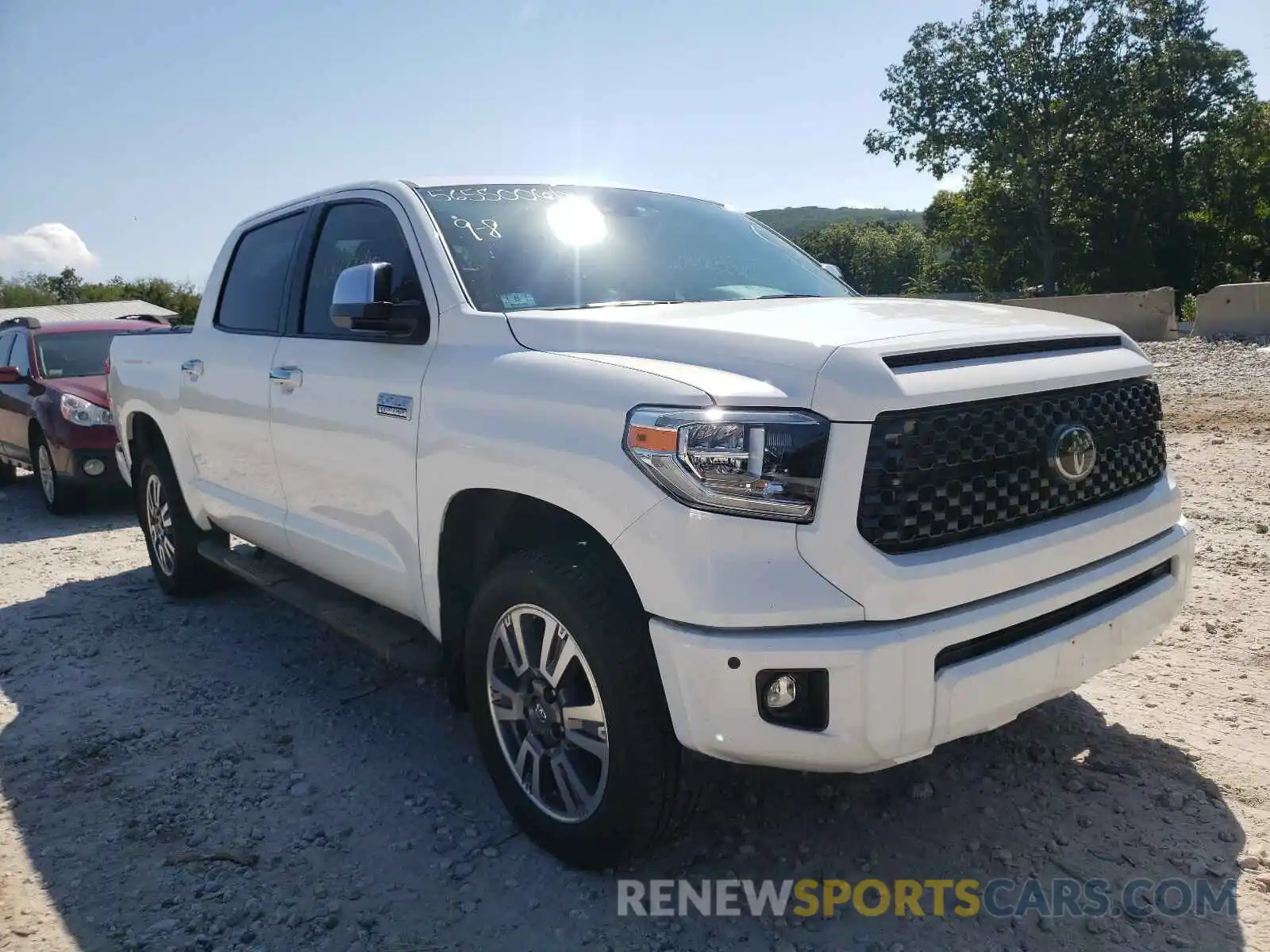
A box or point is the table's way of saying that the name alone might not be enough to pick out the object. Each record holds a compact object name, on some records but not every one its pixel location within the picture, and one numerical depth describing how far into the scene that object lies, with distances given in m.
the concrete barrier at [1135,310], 20.30
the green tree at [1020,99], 40.34
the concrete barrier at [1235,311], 18.67
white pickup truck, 2.34
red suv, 8.63
